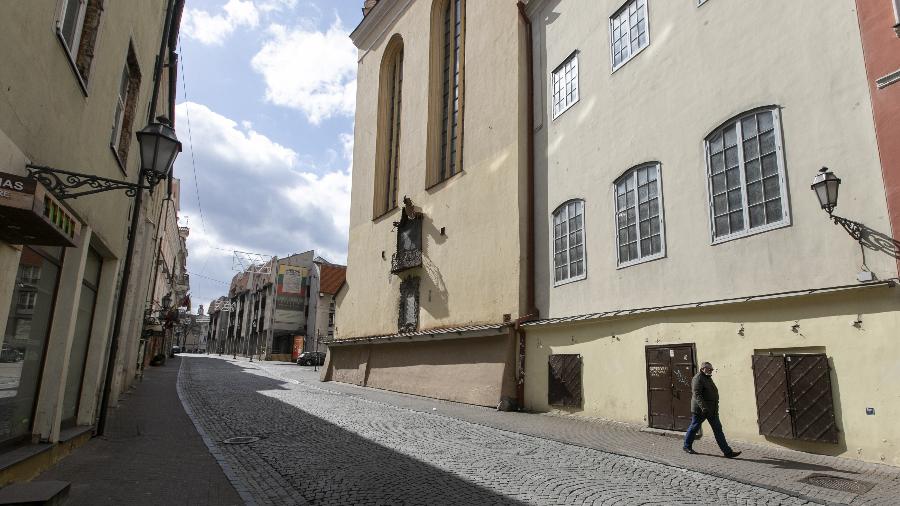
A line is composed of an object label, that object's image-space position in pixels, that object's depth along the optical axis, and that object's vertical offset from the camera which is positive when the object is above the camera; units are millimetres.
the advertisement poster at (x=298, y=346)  56688 +962
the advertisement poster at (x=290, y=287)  61500 +7375
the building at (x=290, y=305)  57969 +5553
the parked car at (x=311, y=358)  48062 -165
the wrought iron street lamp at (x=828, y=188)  8570 +2740
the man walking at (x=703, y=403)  8922 -575
